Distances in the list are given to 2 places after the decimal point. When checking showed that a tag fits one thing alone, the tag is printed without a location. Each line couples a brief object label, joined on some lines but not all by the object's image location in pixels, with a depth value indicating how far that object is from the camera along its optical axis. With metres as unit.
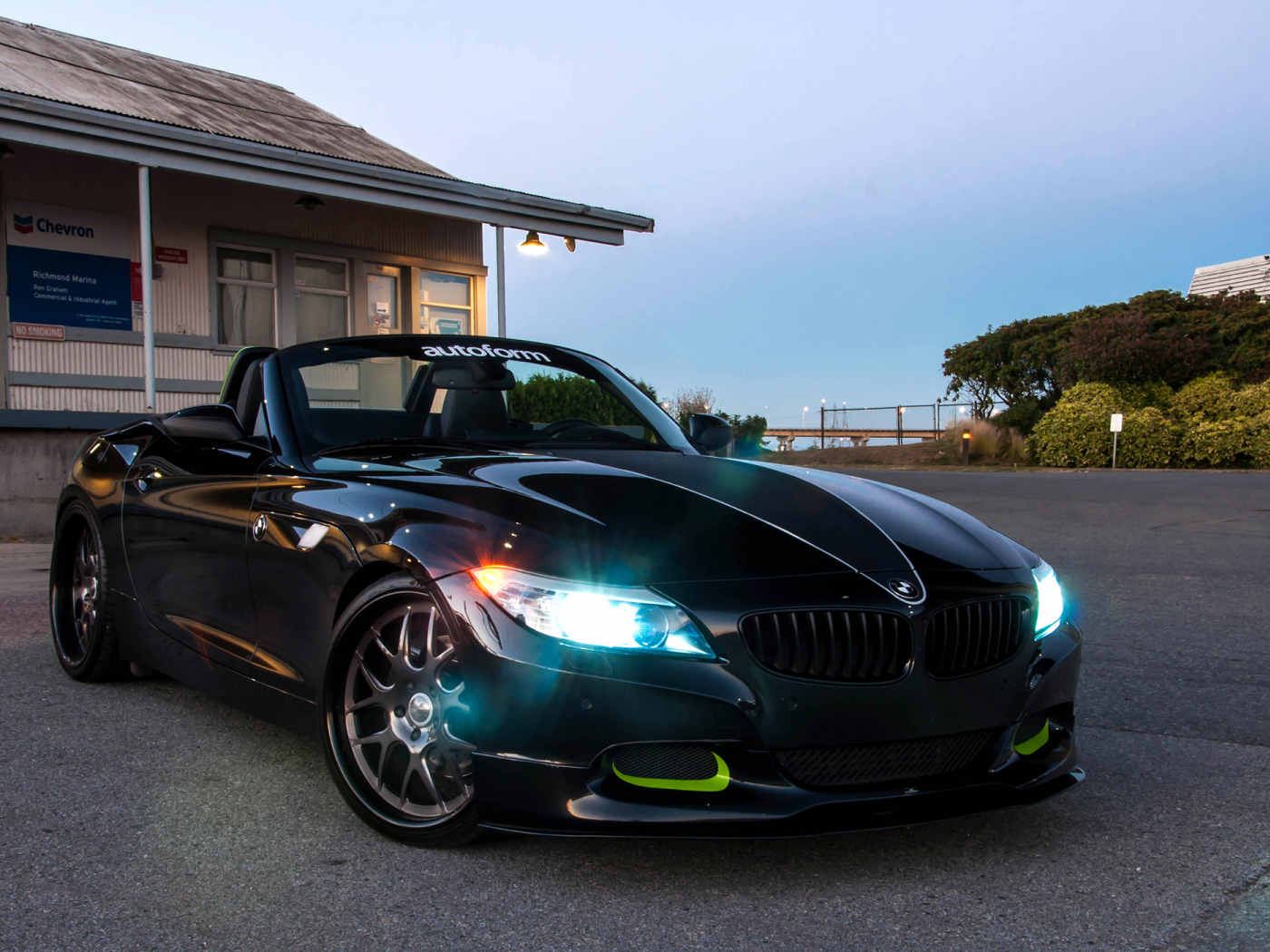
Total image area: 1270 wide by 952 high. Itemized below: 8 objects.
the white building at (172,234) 11.66
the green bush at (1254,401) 31.66
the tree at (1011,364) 43.81
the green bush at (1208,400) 32.67
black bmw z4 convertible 2.43
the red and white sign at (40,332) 12.90
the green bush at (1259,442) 30.08
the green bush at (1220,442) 30.47
